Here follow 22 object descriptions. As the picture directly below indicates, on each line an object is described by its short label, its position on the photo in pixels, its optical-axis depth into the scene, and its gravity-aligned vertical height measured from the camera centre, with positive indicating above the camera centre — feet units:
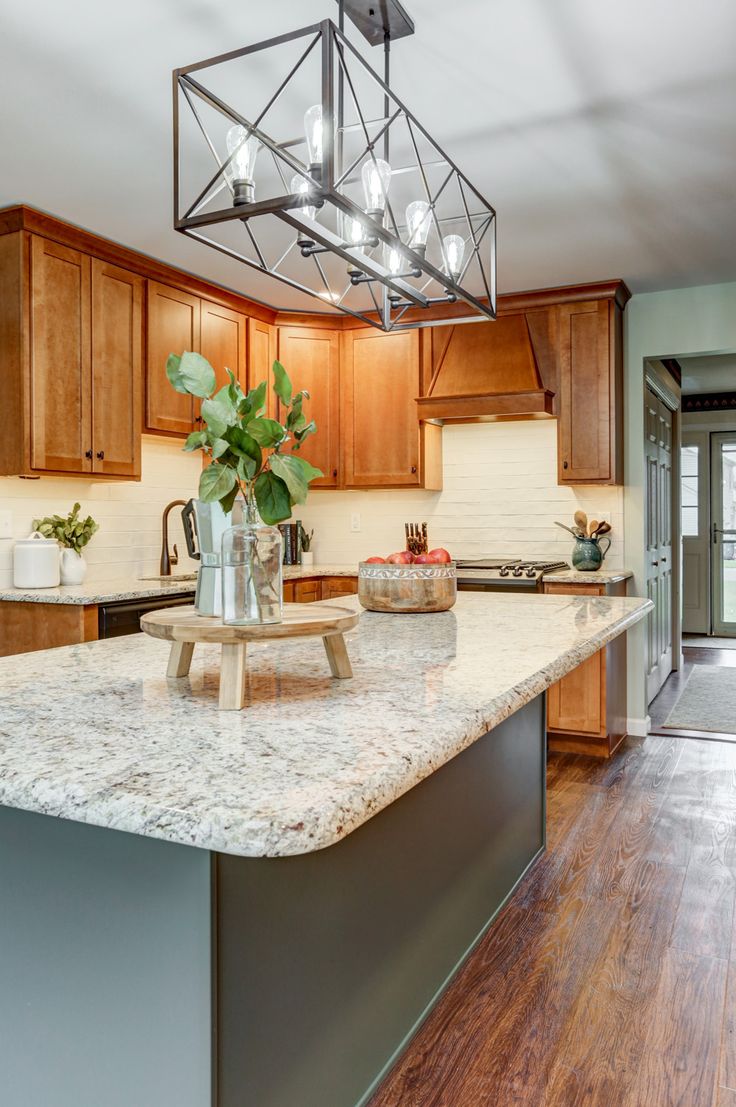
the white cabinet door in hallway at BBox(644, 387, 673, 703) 16.02 +0.09
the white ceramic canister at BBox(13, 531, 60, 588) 11.45 -0.30
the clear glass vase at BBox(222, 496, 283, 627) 4.16 -0.18
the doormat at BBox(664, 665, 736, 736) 15.42 -3.44
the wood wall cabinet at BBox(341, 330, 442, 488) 15.61 +2.43
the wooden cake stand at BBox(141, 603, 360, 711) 3.92 -0.47
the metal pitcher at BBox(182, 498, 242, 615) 4.76 -0.04
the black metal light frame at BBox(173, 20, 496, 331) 5.22 +2.46
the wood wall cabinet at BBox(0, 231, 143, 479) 10.86 +2.59
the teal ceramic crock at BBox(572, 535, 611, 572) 14.33 -0.29
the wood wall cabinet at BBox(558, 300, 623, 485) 14.05 +2.58
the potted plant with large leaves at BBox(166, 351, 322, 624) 4.19 +0.35
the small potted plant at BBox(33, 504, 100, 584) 11.94 +0.07
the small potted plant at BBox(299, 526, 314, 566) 17.06 -0.10
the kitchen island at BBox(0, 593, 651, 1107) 2.83 -1.45
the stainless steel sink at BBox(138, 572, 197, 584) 12.72 -0.60
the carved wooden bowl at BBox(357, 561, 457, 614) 7.63 -0.45
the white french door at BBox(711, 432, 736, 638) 27.02 +0.44
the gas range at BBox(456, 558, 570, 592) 13.41 -0.59
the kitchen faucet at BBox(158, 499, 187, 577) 13.74 -0.17
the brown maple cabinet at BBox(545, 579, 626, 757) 13.24 -2.73
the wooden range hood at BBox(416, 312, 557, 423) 14.49 +3.11
